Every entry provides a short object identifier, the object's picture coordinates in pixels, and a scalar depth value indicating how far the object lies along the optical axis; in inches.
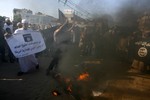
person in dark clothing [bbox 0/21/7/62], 216.9
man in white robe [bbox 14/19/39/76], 175.8
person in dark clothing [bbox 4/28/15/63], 218.0
